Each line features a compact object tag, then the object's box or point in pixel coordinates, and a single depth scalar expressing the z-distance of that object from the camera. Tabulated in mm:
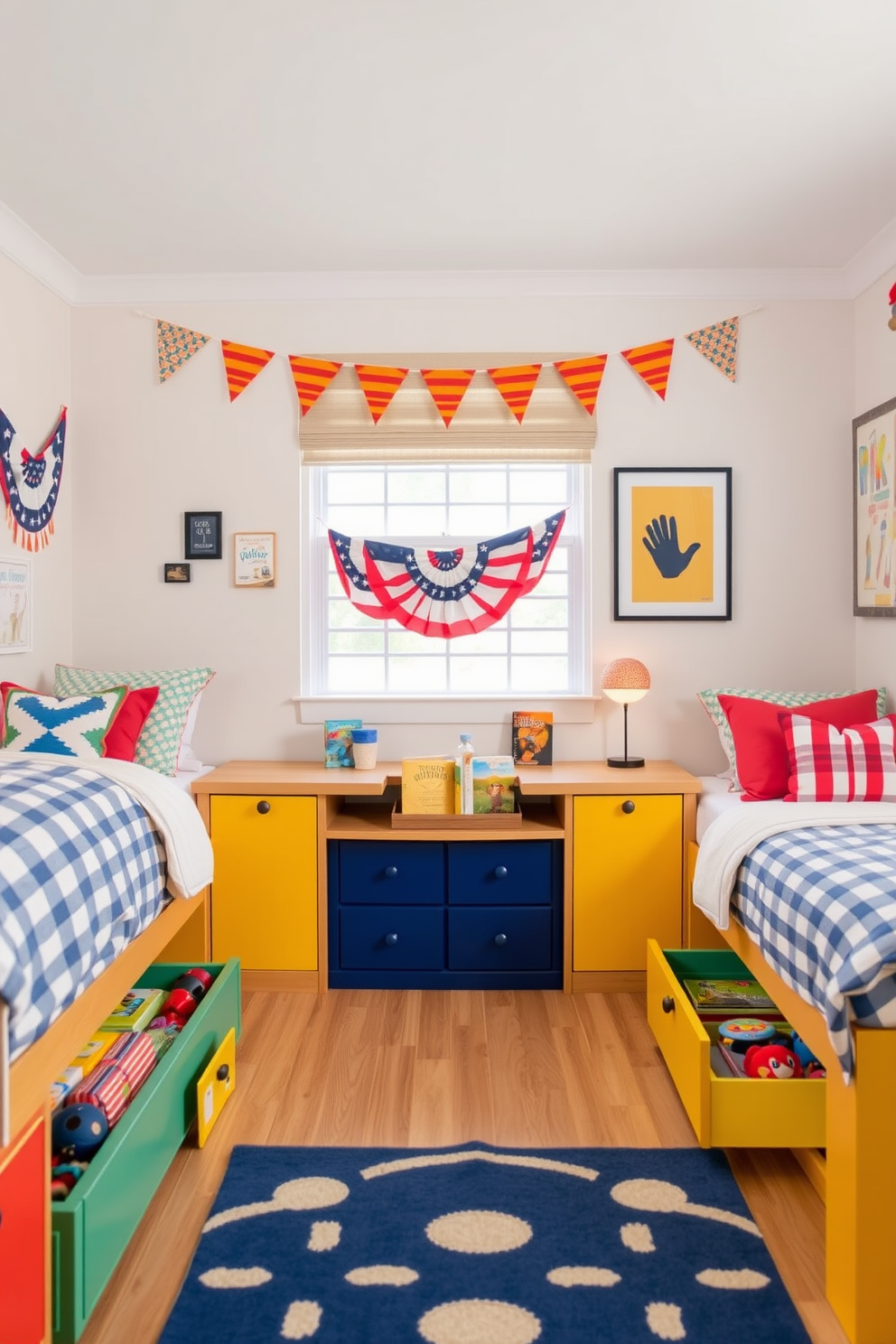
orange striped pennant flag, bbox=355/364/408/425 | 3350
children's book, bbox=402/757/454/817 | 3014
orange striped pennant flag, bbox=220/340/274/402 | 3371
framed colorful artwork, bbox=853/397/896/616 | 3021
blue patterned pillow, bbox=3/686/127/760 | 2639
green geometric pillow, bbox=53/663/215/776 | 2945
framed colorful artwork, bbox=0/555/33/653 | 2973
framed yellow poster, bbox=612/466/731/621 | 3369
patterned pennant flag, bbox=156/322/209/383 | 3369
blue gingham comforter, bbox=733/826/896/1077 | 1557
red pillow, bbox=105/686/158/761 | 2848
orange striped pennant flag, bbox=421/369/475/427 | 3350
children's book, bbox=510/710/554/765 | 3293
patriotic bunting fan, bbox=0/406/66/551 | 2959
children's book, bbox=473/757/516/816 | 3051
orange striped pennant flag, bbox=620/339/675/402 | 3344
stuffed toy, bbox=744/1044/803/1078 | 2014
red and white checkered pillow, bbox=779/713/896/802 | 2586
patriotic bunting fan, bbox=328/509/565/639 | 3371
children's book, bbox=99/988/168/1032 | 2129
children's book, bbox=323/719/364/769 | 3260
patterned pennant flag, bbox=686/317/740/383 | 3332
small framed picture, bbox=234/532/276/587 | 3391
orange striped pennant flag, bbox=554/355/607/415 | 3344
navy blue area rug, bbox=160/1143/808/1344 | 1533
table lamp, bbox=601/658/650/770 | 3209
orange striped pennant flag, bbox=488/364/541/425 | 3336
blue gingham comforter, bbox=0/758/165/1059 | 1512
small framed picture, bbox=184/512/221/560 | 3385
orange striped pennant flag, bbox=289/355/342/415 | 3359
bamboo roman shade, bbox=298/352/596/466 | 3367
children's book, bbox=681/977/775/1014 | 2365
